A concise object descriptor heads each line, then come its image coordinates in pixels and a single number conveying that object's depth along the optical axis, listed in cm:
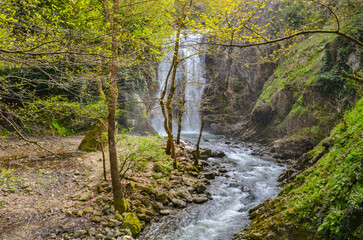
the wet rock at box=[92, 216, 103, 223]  645
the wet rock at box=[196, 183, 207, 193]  957
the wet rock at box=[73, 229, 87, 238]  577
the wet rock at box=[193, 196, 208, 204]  876
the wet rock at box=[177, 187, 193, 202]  888
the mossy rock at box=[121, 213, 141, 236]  644
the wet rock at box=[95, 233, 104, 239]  588
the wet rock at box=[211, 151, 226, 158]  1590
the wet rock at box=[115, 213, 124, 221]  666
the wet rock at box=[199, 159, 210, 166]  1338
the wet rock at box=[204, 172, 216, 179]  1143
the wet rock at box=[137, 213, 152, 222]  712
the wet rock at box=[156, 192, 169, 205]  830
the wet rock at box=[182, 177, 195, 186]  1000
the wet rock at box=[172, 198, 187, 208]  834
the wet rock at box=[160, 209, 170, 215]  773
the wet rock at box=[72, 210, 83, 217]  654
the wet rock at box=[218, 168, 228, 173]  1258
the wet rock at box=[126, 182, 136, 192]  802
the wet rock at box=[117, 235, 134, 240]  593
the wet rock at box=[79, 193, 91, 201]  715
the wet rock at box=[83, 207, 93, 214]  670
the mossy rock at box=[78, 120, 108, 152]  1070
